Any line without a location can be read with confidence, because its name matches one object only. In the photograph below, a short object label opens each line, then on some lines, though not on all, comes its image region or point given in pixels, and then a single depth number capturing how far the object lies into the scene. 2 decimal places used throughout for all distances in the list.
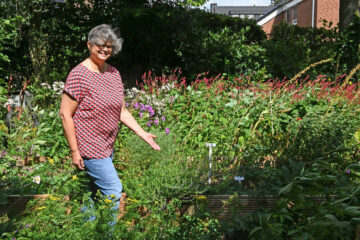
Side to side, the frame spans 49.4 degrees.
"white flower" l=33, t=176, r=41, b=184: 3.46
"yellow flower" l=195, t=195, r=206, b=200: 2.87
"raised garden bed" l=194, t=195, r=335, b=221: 2.81
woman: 2.63
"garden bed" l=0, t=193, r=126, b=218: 2.83
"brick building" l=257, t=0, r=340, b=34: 26.69
